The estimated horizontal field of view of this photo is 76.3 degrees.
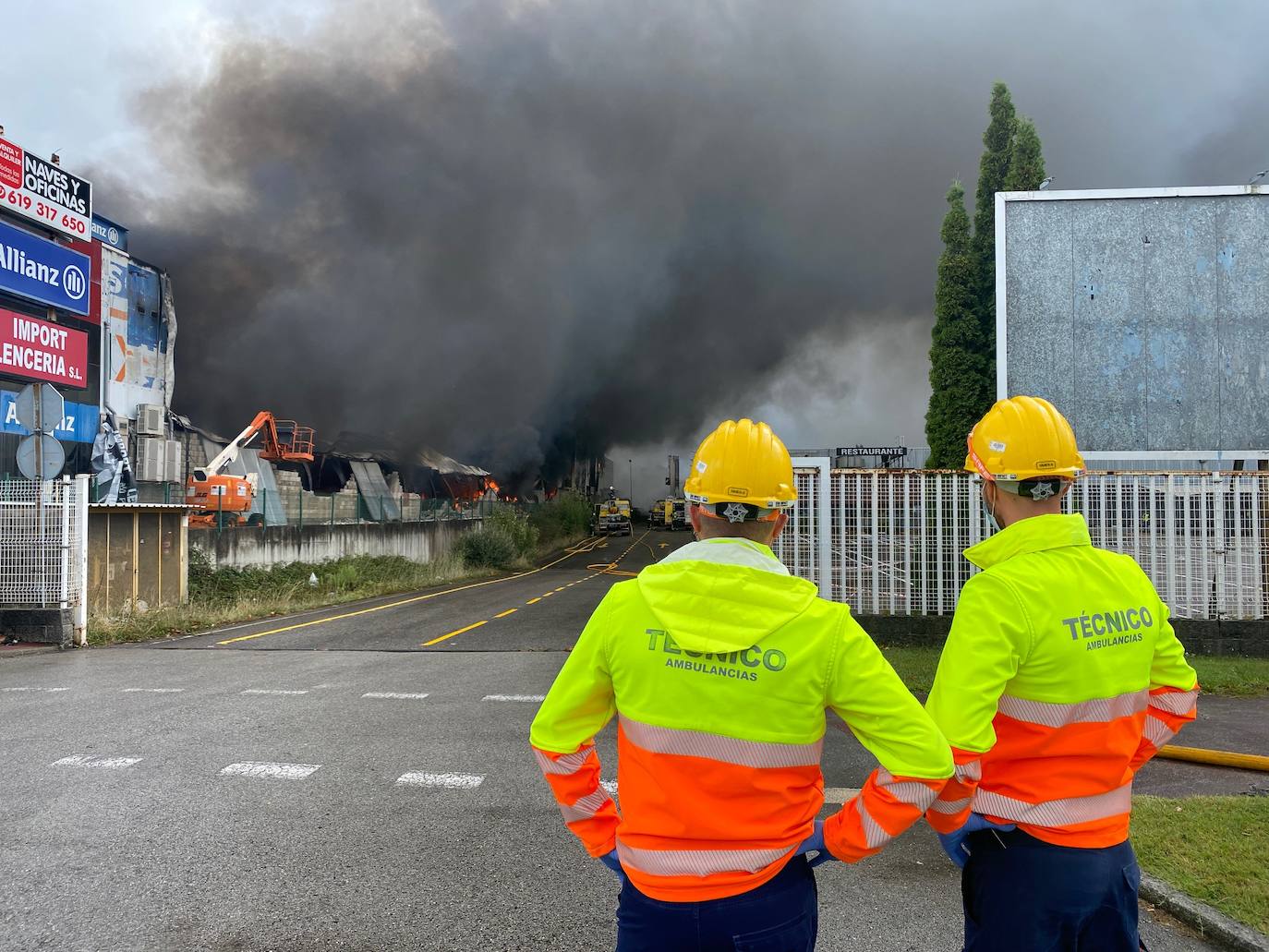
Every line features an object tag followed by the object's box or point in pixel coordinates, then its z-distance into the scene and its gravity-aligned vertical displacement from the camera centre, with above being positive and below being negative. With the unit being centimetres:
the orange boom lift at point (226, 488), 1947 -27
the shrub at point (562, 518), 4331 -243
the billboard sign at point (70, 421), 1608 +131
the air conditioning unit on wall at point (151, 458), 2562 +63
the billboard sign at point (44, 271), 1584 +426
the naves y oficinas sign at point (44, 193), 1612 +603
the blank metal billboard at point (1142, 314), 1045 +210
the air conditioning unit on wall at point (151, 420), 2572 +185
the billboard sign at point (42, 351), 1564 +258
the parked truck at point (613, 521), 6025 -340
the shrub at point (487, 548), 2975 -268
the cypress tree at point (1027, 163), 1471 +570
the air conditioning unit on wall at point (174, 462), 2688 +54
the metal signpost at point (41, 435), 1066 +59
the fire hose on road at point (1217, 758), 512 -183
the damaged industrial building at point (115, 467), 1116 +28
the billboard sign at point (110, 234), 2481 +771
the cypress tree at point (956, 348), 1555 +248
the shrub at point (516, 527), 3098 -202
